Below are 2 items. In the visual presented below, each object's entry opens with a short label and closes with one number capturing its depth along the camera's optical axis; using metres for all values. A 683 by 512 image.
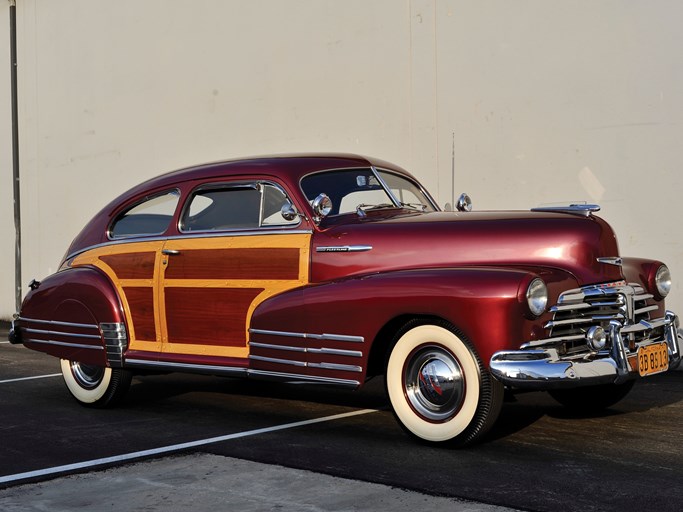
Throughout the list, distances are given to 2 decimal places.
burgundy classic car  5.18
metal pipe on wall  15.78
